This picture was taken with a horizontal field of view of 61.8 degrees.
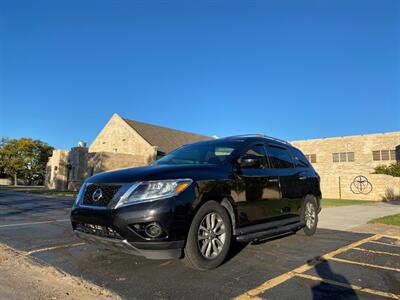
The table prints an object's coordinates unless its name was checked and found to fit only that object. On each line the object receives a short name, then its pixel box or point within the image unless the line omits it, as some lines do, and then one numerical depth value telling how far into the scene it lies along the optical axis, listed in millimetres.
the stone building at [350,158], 26766
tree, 62844
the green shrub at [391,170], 29078
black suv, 3803
